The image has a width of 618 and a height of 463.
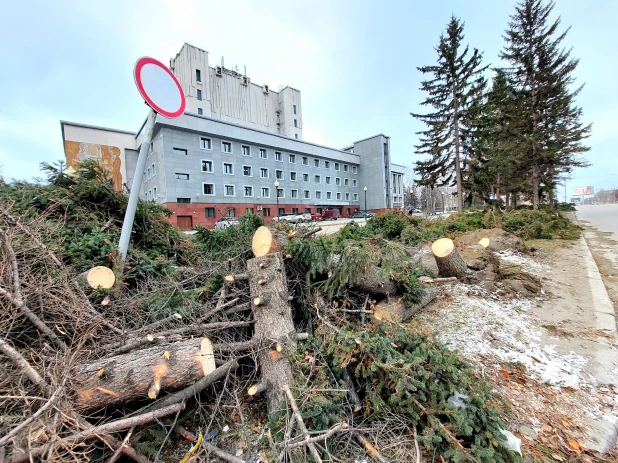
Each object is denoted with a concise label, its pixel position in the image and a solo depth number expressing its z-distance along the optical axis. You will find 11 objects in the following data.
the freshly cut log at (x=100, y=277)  2.83
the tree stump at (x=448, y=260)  4.68
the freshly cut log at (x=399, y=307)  2.91
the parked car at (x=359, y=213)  39.89
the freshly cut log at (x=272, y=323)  2.19
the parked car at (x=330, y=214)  35.00
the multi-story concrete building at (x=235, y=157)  25.91
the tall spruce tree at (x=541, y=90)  15.20
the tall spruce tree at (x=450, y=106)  17.39
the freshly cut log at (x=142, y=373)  1.78
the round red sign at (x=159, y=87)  3.04
